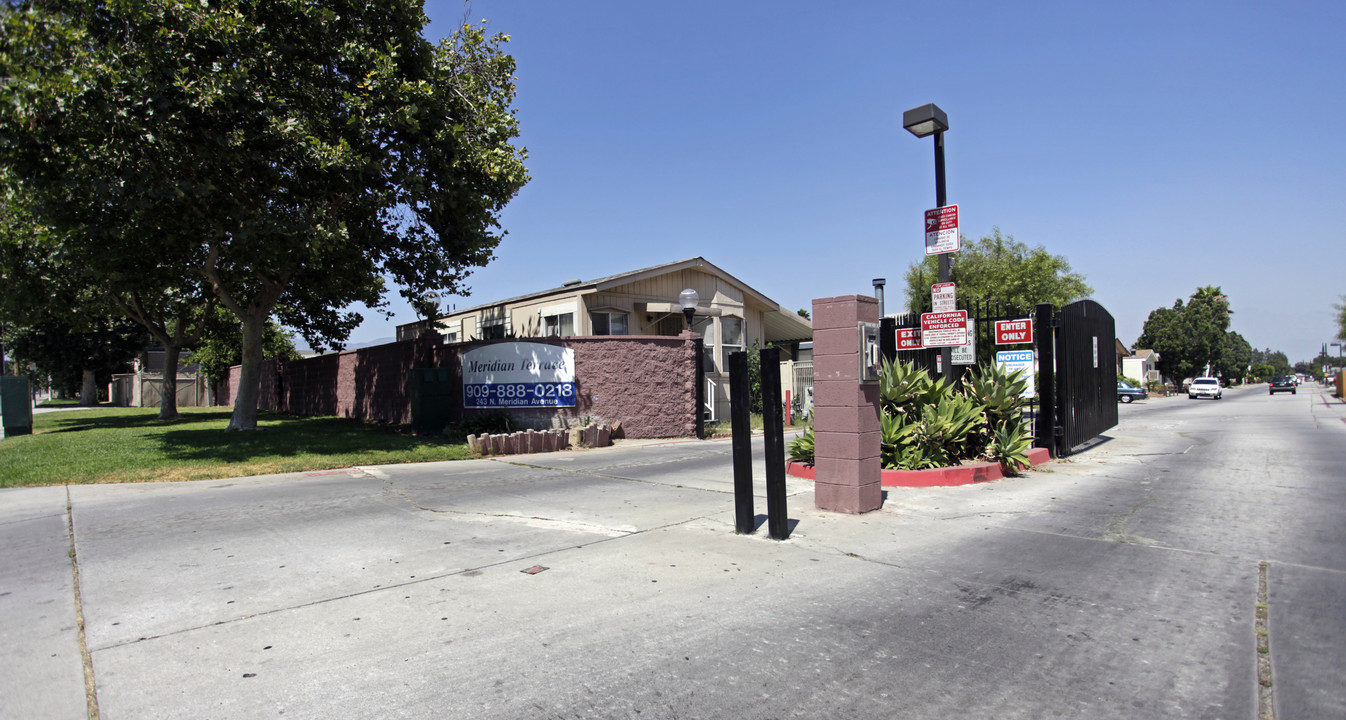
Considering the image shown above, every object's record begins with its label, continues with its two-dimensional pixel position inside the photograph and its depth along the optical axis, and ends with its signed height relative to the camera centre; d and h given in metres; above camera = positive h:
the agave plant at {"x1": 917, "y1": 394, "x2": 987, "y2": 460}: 9.70 -0.55
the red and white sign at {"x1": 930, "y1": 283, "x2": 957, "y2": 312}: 9.94 +1.13
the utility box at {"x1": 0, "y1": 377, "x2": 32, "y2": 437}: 17.58 -0.13
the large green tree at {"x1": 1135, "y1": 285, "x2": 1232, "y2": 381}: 72.88 +3.92
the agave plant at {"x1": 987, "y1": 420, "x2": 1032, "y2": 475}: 10.14 -0.93
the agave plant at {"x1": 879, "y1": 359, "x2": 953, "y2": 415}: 9.91 -0.11
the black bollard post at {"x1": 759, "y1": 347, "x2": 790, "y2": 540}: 6.46 -0.54
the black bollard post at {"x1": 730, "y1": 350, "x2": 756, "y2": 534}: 6.45 -0.52
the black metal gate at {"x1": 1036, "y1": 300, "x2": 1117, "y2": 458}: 11.55 +0.05
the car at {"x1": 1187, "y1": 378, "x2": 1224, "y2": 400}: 47.34 -0.88
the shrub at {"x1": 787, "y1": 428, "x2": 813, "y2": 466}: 10.62 -0.94
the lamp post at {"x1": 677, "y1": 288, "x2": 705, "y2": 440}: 17.12 +0.66
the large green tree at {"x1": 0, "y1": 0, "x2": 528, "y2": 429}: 11.48 +4.44
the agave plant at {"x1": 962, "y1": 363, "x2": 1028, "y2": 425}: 10.31 -0.19
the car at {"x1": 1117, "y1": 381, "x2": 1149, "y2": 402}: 44.13 -1.01
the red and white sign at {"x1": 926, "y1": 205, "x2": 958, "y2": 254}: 9.92 +2.05
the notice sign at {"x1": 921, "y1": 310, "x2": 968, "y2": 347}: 9.87 +0.70
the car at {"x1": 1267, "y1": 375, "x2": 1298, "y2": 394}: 63.06 -1.03
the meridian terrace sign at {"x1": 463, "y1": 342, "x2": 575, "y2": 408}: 16.28 +0.32
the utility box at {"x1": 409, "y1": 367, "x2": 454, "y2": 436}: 16.89 -0.18
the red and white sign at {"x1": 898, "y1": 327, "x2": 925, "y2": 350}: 11.65 +0.69
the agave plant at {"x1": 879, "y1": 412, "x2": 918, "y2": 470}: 9.65 -0.74
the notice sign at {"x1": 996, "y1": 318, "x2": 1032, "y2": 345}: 11.73 +0.76
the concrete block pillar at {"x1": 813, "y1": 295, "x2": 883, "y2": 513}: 7.45 -0.31
